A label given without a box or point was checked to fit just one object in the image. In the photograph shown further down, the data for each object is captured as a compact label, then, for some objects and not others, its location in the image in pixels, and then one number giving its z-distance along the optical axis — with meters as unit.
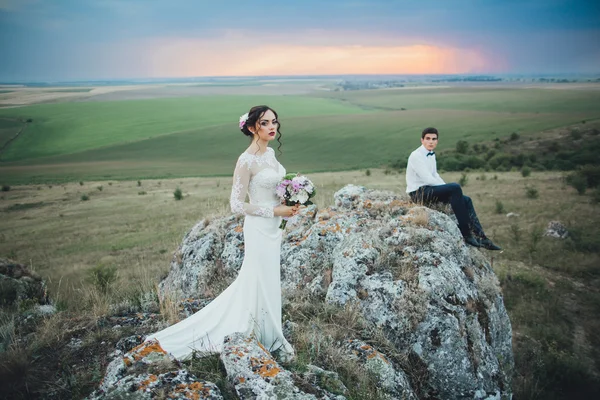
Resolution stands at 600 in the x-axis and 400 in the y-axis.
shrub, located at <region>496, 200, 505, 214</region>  16.44
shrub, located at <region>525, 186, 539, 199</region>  18.23
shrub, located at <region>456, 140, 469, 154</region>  43.82
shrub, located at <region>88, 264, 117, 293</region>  11.01
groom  7.98
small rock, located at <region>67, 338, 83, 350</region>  4.76
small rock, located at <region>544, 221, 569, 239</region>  13.23
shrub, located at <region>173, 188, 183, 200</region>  27.69
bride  4.54
